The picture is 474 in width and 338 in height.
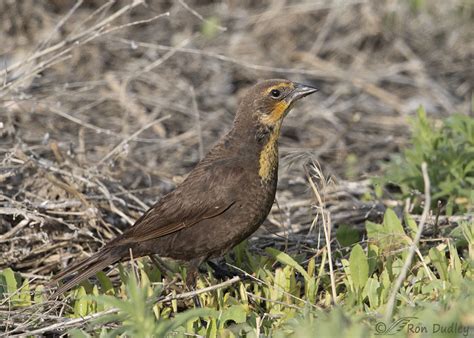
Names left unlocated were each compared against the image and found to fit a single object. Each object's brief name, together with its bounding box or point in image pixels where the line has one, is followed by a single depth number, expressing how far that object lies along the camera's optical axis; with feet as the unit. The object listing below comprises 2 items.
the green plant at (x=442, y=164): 33.19
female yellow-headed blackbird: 28.25
